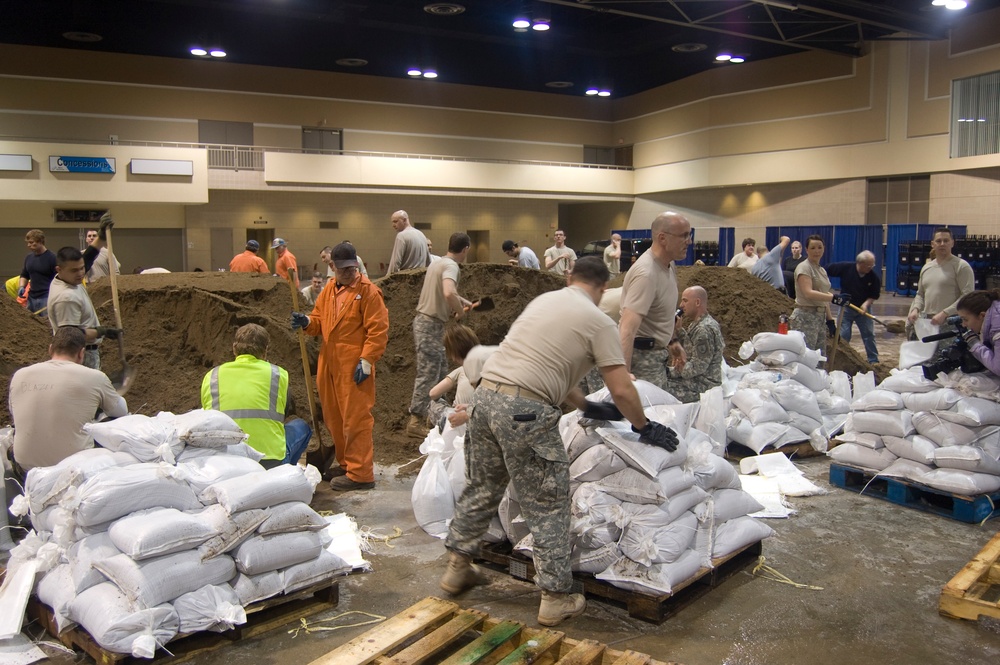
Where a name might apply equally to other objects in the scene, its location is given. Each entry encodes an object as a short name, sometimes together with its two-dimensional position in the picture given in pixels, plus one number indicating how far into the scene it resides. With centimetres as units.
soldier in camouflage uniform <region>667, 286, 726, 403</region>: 589
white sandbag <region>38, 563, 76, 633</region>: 336
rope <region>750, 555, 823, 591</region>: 420
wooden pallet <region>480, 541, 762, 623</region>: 369
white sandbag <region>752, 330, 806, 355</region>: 727
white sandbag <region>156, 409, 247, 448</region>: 392
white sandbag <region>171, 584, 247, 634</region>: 334
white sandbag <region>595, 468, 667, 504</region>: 381
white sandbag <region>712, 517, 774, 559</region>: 417
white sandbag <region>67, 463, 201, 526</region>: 339
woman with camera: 529
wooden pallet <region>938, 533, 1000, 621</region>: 368
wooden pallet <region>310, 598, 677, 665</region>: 303
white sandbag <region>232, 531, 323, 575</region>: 359
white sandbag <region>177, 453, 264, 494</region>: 374
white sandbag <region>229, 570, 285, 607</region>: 357
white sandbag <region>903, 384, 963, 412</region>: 541
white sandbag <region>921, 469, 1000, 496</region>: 510
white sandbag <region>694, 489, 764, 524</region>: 414
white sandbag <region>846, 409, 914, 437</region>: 555
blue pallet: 514
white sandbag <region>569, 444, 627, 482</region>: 392
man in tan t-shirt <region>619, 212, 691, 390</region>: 485
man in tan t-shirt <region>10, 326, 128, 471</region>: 423
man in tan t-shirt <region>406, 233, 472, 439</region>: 702
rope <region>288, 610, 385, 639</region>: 364
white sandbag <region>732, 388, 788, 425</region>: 677
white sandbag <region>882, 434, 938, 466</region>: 539
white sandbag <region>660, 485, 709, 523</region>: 389
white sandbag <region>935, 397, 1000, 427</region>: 524
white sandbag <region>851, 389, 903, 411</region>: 564
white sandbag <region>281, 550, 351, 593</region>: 372
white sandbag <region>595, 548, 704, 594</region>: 367
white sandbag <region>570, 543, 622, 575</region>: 380
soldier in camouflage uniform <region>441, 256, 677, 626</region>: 359
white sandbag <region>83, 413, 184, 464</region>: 382
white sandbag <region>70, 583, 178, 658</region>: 313
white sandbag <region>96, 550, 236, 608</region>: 325
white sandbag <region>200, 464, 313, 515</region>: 362
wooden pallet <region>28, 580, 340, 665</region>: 330
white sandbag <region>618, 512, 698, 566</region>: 373
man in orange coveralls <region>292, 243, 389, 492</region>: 571
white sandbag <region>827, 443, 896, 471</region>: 567
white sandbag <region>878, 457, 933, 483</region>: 540
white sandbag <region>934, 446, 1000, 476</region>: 517
